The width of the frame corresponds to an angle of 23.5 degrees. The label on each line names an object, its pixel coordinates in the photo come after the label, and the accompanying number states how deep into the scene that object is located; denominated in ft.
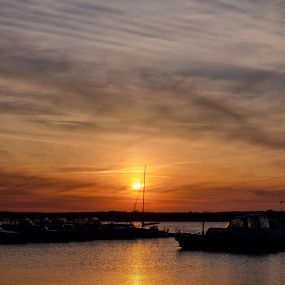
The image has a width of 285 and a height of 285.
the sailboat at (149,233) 427.33
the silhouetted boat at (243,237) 298.15
